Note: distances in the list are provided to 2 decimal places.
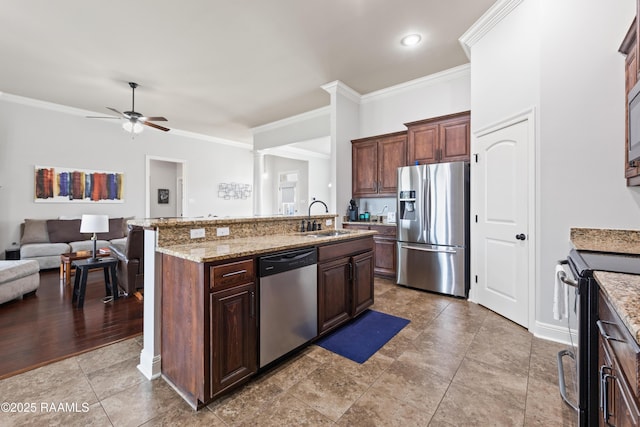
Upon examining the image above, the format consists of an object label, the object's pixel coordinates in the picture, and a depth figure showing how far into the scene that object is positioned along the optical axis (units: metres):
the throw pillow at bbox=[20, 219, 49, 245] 4.87
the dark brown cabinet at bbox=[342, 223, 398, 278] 4.31
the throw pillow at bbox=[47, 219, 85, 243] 5.08
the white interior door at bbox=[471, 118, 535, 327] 2.65
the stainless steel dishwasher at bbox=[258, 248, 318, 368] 1.90
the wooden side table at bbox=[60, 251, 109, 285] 4.09
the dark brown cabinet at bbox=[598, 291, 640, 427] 0.75
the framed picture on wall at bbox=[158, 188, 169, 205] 8.39
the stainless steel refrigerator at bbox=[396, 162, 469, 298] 3.47
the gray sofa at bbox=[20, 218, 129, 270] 4.79
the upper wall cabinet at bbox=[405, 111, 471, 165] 3.68
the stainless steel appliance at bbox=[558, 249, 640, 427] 1.24
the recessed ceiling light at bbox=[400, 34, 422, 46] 3.29
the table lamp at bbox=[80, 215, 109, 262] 3.50
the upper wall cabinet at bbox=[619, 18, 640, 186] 1.80
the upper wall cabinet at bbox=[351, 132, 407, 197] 4.48
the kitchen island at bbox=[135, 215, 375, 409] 1.59
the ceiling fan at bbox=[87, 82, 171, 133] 4.31
